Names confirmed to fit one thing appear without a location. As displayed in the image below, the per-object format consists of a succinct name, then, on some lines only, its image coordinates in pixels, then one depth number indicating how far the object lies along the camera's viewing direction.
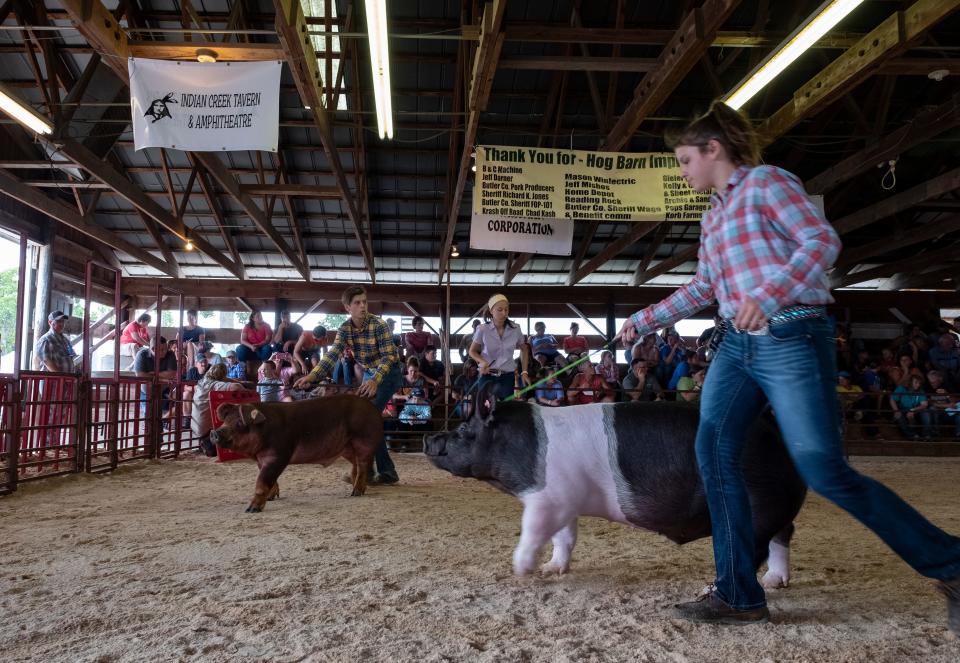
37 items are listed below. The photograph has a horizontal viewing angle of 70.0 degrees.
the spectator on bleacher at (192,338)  11.25
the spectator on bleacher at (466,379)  9.10
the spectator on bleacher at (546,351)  10.64
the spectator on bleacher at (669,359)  10.64
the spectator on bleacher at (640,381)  9.78
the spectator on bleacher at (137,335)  10.67
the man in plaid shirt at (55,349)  8.00
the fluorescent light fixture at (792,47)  5.27
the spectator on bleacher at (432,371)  10.40
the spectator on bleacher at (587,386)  9.55
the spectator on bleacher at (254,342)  10.84
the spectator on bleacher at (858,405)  10.85
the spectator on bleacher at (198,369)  10.18
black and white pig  2.37
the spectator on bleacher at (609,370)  10.77
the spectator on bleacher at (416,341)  12.31
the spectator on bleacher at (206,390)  8.02
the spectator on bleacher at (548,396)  9.19
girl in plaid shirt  1.91
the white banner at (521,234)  8.09
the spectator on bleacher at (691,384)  9.81
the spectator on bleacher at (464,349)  10.02
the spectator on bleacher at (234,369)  10.23
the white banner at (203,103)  6.06
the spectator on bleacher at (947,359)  11.30
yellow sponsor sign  7.71
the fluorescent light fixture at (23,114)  7.13
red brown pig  4.73
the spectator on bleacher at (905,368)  11.12
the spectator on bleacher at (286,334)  11.63
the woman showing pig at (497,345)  6.26
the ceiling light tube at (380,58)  5.30
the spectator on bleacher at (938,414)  9.98
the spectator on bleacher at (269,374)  9.55
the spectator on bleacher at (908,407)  10.13
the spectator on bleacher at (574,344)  12.70
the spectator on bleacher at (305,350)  9.65
